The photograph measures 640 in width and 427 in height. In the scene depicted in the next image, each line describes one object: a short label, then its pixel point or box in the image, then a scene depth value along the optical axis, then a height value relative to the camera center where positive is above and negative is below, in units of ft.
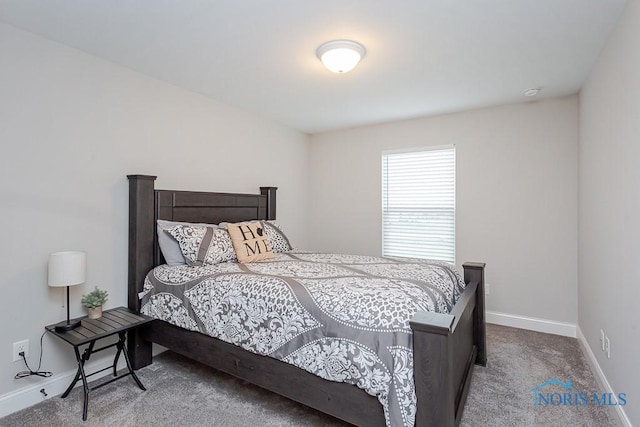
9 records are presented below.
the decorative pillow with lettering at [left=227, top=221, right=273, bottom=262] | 9.14 -0.80
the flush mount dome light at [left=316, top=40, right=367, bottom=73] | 7.22 +3.63
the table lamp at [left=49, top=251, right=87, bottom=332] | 6.71 -1.16
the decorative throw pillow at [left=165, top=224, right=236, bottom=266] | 8.47 -0.80
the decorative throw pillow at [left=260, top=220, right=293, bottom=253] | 10.77 -0.78
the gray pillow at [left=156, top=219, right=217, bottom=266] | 8.63 -0.89
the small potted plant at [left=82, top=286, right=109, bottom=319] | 7.54 -2.02
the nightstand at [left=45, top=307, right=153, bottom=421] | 6.59 -2.47
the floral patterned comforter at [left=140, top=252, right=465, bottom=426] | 4.95 -1.77
